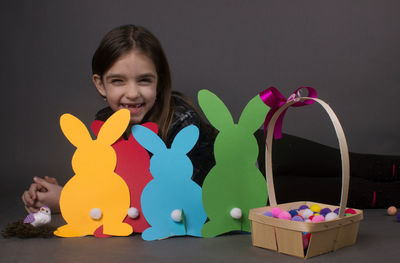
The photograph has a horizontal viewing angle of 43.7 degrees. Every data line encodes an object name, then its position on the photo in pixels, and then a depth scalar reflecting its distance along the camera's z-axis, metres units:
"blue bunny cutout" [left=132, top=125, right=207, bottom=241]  1.58
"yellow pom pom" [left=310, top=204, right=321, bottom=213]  1.57
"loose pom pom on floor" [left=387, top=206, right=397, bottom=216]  1.89
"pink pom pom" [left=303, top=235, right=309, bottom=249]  1.36
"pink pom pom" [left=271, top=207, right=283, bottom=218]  1.46
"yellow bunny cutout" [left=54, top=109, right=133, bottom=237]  1.61
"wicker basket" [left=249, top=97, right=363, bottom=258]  1.32
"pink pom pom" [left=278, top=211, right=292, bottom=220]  1.42
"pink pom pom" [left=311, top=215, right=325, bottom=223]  1.39
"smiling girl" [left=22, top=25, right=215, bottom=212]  1.89
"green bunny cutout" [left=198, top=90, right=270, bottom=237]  1.58
